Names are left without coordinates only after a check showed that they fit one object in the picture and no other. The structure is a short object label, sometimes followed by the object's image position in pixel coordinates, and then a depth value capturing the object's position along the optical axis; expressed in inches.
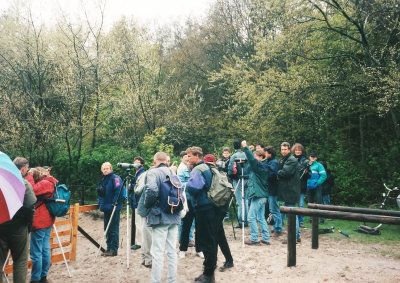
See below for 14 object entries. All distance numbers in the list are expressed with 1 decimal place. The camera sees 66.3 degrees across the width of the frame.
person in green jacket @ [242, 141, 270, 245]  258.7
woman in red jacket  182.5
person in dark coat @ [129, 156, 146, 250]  268.1
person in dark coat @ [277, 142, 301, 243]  257.6
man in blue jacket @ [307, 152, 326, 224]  325.4
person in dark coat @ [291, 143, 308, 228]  301.0
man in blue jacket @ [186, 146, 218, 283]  182.1
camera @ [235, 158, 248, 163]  268.5
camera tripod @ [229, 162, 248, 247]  269.1
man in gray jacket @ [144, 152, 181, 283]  170.1
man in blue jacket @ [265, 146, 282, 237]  273.3
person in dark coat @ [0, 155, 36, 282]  141.0
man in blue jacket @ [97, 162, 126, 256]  245.9
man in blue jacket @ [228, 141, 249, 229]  298.7
